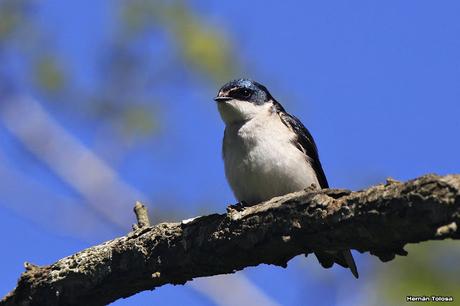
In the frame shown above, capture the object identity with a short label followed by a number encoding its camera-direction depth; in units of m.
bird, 10.61
